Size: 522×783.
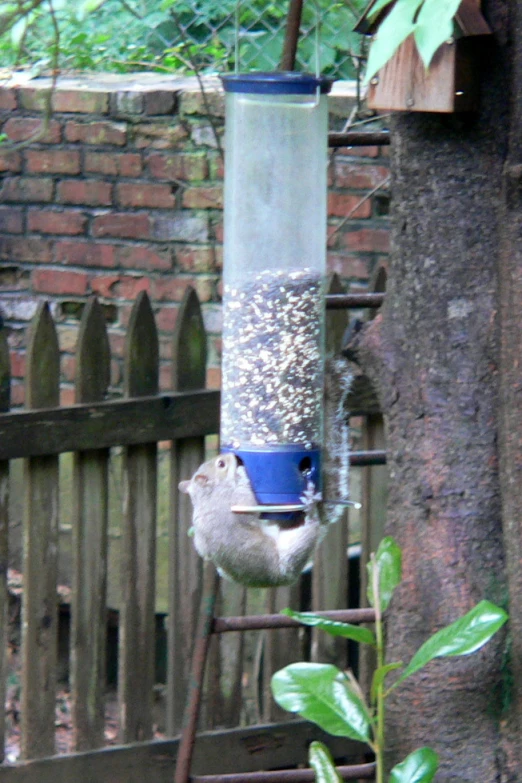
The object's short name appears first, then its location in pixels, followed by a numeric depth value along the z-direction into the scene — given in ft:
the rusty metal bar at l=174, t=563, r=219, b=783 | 37.12
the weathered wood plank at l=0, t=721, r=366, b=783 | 38.39
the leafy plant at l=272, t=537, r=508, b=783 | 35.30
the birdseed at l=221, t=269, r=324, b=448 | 36.31
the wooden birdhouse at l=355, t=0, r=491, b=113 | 35.45
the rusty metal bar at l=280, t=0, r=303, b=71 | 35.92
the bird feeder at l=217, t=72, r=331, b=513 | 36.29
